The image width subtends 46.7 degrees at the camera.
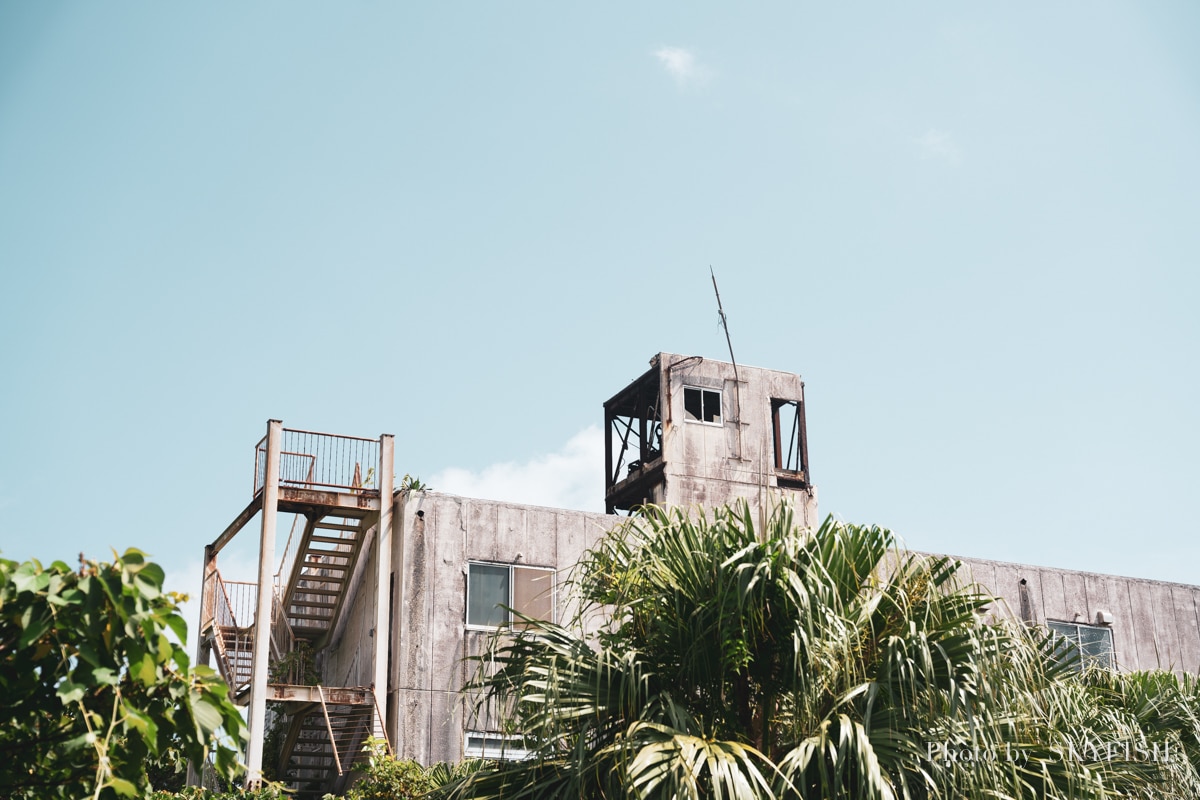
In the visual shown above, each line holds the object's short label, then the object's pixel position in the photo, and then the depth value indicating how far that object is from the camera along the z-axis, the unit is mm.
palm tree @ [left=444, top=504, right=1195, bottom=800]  10047
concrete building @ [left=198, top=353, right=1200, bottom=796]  20516
